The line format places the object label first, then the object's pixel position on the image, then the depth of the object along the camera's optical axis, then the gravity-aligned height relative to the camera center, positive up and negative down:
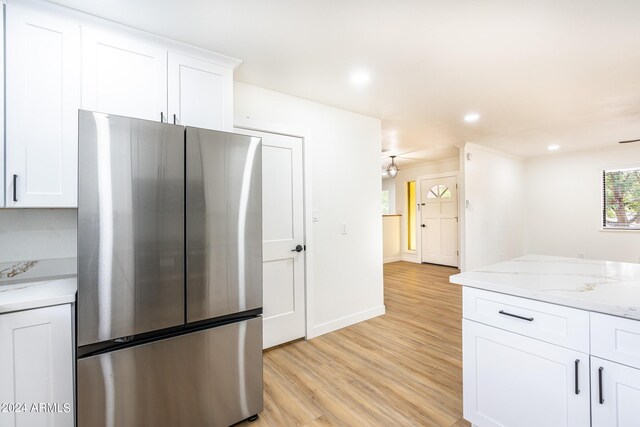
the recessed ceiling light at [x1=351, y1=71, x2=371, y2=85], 2.38 +1.15
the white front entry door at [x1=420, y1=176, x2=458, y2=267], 6.21 -0.16
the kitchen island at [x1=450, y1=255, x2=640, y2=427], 1.12 -0.59
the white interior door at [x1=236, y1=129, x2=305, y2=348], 2.63 -0.23
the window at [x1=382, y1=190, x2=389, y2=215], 8.52 +0.33
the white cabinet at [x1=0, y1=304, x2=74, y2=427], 1.22 -0.66
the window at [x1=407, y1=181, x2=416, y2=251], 7.28 -0.05
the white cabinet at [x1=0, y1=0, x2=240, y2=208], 1.49 +0.74
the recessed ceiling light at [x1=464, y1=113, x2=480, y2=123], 3.45 +1.18
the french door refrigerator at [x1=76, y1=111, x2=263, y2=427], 1.30 -0.30
